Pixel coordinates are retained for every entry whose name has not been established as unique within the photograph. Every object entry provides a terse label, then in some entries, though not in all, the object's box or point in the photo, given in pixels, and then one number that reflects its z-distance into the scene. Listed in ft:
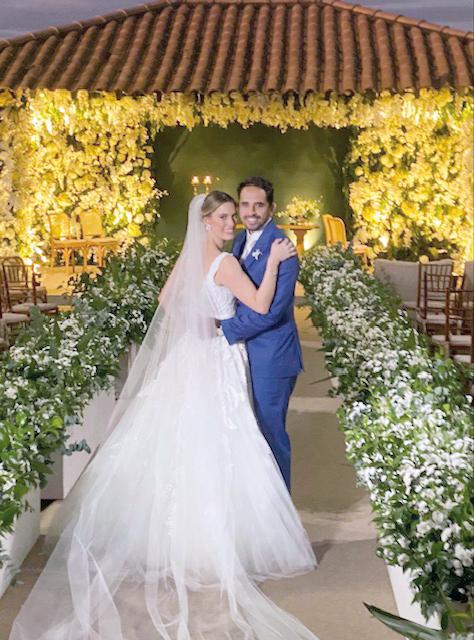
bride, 12.62
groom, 15.38
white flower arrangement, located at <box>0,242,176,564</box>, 12.82
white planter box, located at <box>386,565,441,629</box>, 10.71
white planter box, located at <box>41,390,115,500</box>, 17.10
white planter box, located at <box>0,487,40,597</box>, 12.96
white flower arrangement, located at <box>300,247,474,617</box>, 9.58
